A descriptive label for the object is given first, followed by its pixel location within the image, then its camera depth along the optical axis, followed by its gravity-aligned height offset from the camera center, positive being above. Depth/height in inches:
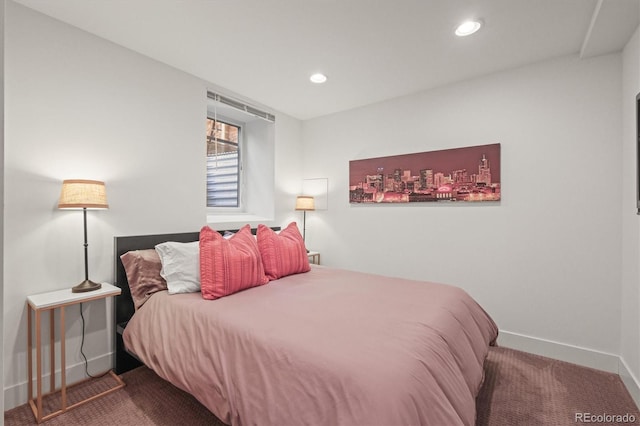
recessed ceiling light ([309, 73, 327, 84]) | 114.8 +50.9
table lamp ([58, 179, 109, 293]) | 77.7 +3.8
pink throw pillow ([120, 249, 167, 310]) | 87.7 -18.3
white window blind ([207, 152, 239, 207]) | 142.6 +15.7
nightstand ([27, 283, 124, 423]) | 72.4 -29.5
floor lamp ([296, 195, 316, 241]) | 154.3 +4.5
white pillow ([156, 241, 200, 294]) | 86.7 -15.8
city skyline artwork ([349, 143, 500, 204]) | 113.3 +14.6
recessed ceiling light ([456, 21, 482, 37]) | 84.2 +51.5
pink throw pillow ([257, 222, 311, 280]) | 101.7 -14.3
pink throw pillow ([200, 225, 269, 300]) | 82.4 -15.1
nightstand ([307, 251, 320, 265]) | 155.2 -23.6
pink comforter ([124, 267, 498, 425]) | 45.9 -25.8
